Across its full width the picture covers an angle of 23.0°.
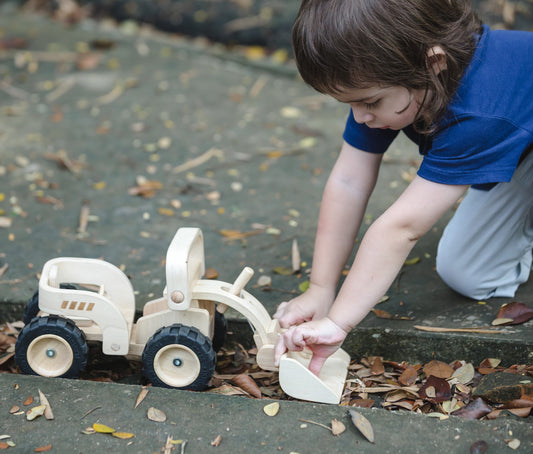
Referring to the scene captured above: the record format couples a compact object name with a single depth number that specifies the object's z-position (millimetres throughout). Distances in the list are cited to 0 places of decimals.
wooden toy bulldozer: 1540
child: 1476
